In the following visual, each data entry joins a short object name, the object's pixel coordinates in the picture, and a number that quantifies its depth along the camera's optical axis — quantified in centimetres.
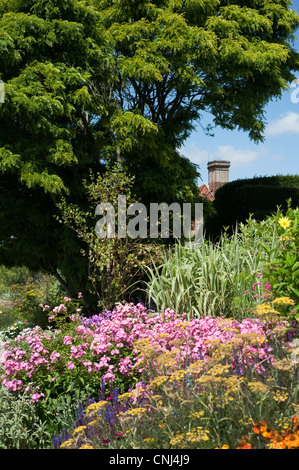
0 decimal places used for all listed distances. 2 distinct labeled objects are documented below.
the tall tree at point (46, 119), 715
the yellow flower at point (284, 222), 432
